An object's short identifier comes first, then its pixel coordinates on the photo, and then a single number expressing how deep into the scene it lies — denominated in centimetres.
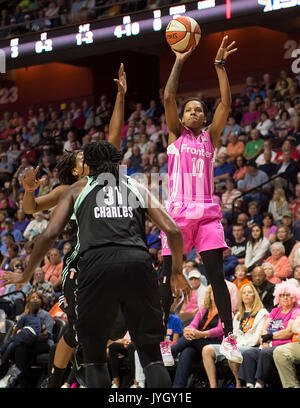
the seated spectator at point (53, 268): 1112
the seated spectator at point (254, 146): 1236
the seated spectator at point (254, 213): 1074
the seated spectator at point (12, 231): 1362
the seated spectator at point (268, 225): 1030
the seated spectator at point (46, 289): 1027
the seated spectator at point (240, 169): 1203
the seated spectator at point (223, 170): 1223
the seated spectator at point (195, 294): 914
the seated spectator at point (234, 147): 1255
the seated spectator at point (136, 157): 1360
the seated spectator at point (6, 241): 1316
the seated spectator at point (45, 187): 1432
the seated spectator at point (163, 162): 1261
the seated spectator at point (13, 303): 1050
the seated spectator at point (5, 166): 1638
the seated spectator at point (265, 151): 1183
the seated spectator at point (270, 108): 1319
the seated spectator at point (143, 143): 1410
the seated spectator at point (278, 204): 1080
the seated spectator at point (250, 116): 1350
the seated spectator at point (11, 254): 1266
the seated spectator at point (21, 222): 1389
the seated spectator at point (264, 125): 1281
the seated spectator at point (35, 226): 1316
